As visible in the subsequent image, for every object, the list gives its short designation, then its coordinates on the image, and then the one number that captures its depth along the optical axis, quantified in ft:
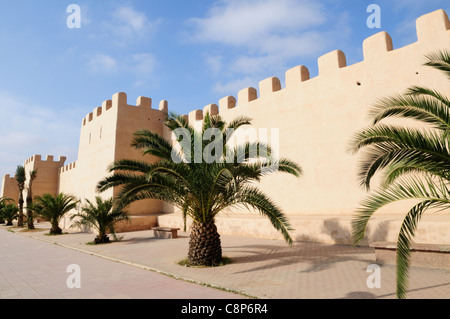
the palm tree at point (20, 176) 79.99
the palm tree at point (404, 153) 12.14
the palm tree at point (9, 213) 83.15
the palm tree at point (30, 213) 64.43
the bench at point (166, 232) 41.27
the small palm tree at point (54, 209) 51.83
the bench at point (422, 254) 18.76
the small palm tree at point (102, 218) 38.50
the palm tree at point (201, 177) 22.26
